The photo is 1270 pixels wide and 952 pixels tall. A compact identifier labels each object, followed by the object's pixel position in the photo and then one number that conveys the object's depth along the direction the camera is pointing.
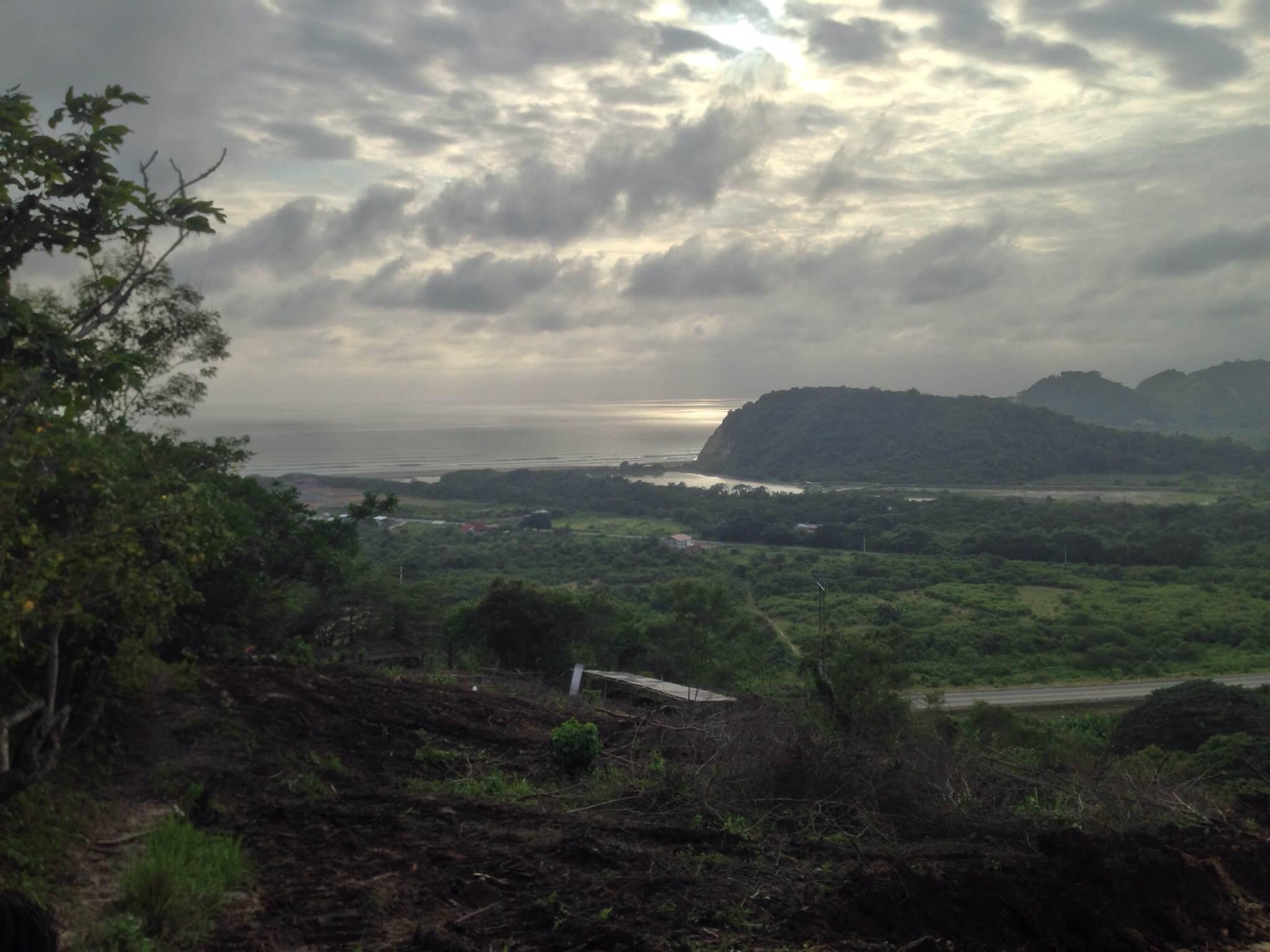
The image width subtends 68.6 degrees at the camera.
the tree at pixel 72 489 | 4.21
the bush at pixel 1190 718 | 16.44
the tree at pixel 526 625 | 21.72
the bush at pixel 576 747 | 8.09
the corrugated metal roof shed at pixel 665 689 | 12.30
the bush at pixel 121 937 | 4.25
